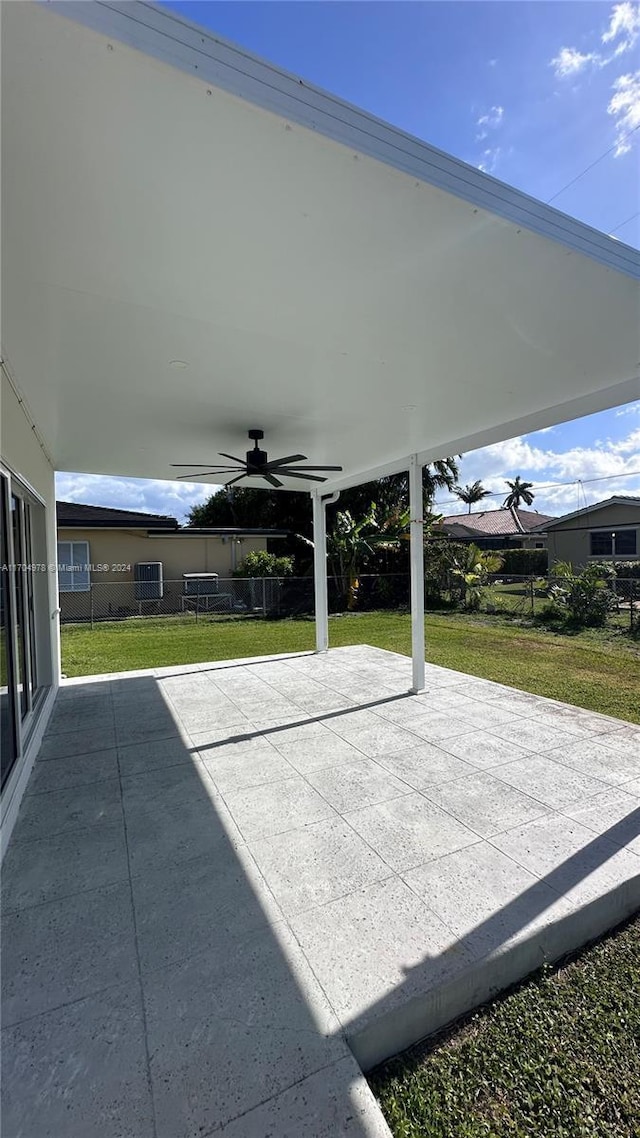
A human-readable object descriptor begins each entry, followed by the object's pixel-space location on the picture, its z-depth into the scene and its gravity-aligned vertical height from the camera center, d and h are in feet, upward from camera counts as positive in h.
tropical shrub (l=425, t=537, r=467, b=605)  44.57 -0.47
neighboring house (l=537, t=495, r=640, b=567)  55.31 +2.86
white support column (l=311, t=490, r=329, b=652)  27.35 -0.55
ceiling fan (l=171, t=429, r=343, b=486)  16.60 +3.45
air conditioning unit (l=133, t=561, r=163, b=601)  44.64 -1.23
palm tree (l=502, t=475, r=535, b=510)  133.26 +18.55
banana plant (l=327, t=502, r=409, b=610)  44.83 +2.15
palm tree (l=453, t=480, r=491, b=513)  137.08 +20.18
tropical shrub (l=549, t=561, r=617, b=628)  32.60 -2.67
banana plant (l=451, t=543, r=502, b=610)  42.65 -0.89
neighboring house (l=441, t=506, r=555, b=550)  90.63 +7.15
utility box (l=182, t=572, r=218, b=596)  45.21 -1.75
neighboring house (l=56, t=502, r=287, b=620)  42.91 +1.23
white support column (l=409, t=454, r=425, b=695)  18.86 -0.35
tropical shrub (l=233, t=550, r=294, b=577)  47.55 -0.06
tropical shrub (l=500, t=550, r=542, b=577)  69.15 -0.28
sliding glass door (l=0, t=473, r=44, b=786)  10.74 -1.38
